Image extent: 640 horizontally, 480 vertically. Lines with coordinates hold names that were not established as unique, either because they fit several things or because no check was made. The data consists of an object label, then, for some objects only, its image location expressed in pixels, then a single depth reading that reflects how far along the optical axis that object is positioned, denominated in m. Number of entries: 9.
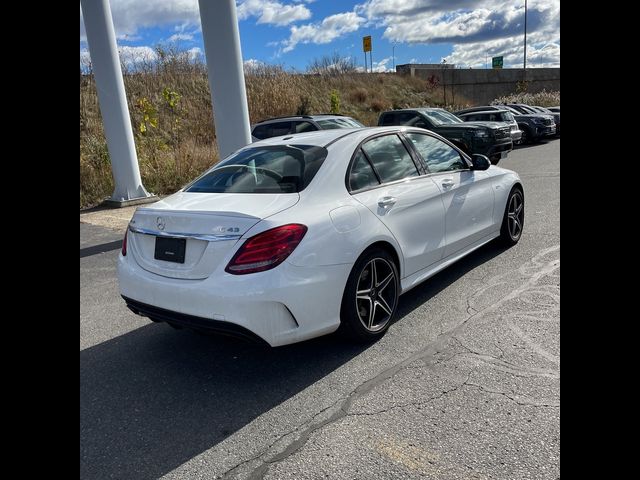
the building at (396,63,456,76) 40.41
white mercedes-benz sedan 3.11
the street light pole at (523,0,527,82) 45.17
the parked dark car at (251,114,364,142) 11.81
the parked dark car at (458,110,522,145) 17.28
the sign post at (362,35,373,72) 36.14
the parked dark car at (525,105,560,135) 22.47
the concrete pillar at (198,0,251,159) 8.30
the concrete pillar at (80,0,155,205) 10.27
